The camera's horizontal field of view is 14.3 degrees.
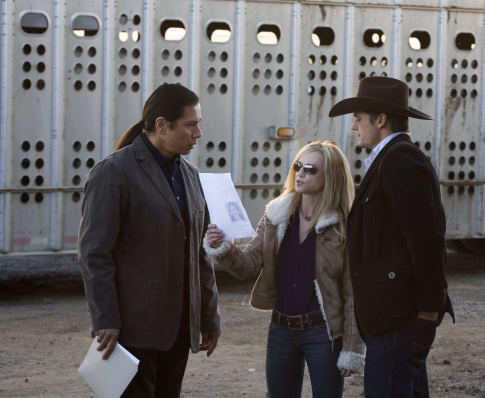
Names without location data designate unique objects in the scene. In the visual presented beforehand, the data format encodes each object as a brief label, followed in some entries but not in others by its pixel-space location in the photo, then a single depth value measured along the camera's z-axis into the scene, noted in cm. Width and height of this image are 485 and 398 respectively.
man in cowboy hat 787
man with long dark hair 812
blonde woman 866
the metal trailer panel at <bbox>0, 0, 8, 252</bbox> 1877
